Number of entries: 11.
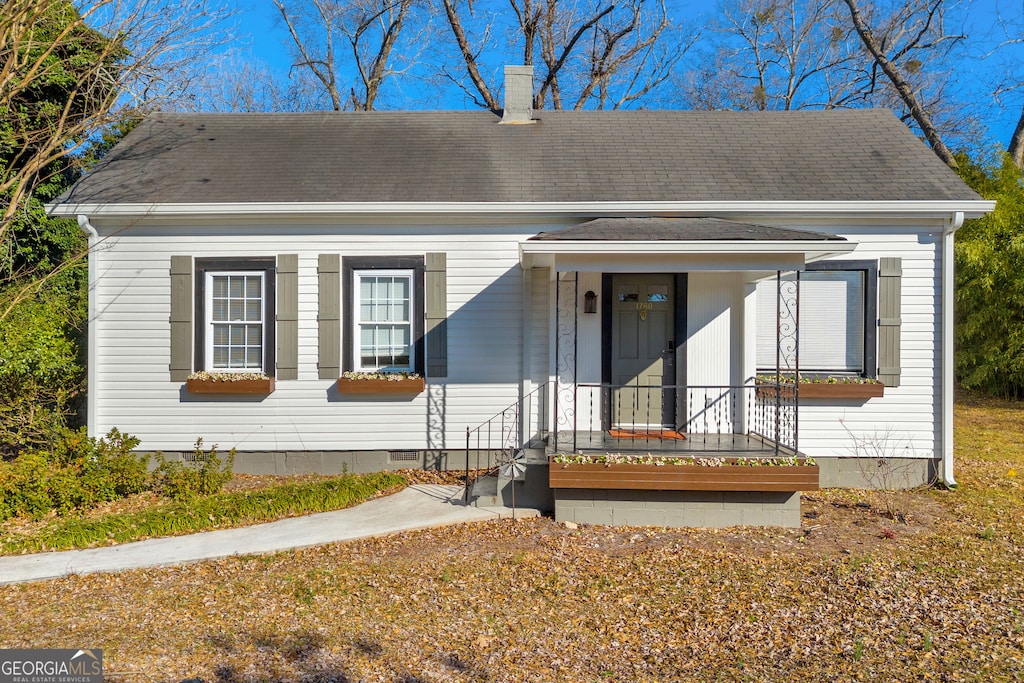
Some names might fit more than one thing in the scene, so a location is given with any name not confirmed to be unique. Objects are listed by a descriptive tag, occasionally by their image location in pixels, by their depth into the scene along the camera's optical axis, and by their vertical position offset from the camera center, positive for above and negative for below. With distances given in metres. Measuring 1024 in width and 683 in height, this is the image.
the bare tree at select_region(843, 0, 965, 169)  15.02 +7.68
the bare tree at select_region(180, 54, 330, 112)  19.11 +7.21
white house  7.65 +0.26
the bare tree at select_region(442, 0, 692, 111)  16.52 +7.73
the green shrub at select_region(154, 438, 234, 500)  6.89 -1.55
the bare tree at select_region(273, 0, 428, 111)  17.58 +7.98
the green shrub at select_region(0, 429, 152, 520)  6.34 -1.43
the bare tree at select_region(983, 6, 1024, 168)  14.55 +4.34
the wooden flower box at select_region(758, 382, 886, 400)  7.53 -0.62
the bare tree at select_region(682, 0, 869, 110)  19.89 +8.45
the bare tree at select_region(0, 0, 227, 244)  6.98 +3.46
